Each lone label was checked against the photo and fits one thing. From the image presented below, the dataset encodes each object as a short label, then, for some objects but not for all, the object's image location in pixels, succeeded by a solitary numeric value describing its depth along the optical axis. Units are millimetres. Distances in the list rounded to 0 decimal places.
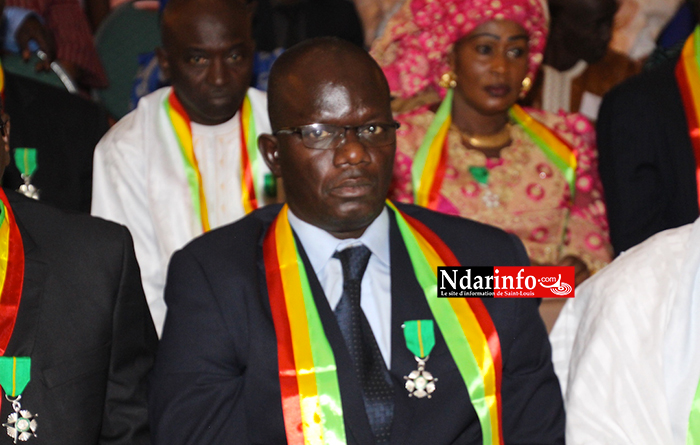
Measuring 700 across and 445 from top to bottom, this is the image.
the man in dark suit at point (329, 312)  4043
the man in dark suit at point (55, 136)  6164
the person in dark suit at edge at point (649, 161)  6219
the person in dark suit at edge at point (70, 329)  3852
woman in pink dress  6762
